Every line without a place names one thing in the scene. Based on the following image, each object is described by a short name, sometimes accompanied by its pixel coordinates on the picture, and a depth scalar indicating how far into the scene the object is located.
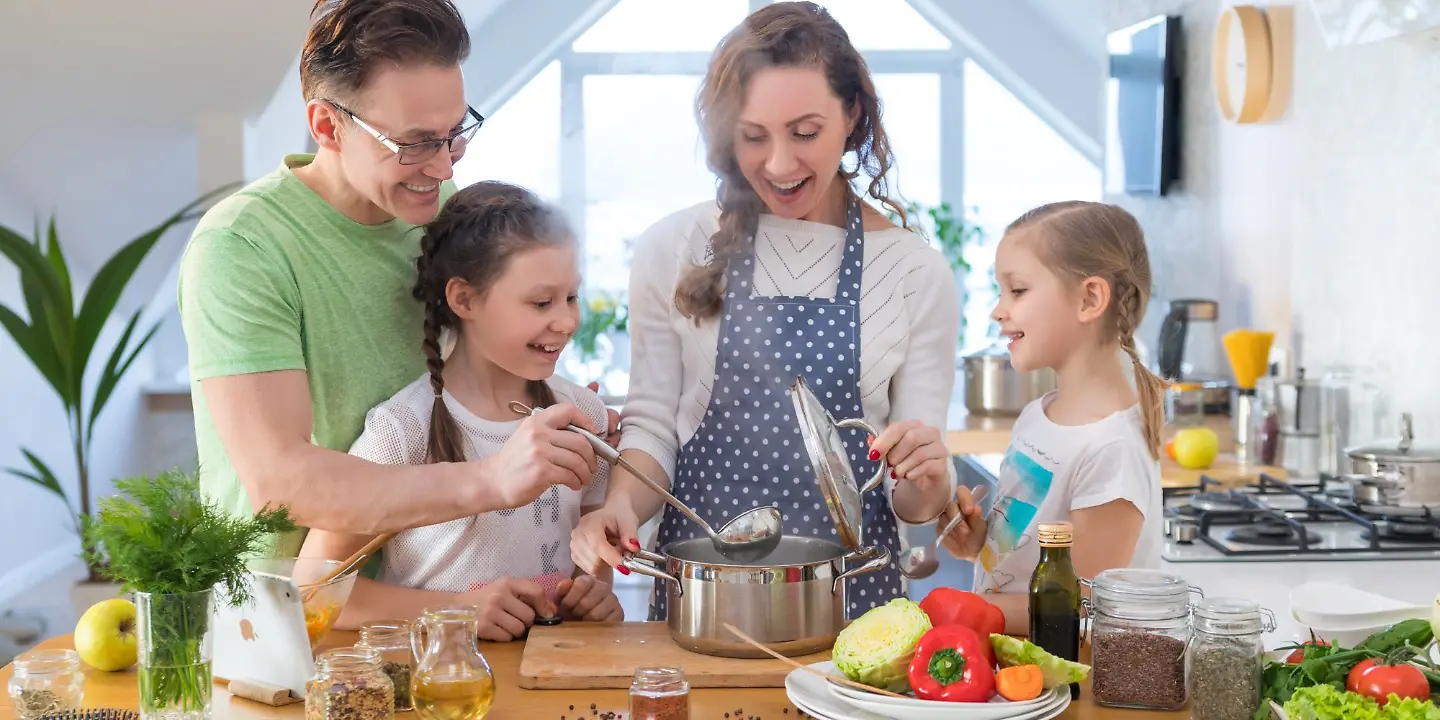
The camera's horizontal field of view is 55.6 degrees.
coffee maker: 3.53
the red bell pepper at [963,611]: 1.25
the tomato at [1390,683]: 1.07
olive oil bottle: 1.27
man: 1.44
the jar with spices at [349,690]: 1.14
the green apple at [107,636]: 1.36
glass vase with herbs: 1.13
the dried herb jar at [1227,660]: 1.16
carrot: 1.16
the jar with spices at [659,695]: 1.14
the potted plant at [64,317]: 3.50
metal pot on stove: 2.44
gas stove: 2.27
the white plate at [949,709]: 1.14
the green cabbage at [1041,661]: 1.19
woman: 1.72
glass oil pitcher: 1.18
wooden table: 1.25
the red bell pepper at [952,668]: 1.16
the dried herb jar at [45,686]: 1.22
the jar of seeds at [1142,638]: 1.21
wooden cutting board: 1.31
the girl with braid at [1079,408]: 1.67
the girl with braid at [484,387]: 1.63
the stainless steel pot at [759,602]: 1.32
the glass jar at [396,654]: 1.26
